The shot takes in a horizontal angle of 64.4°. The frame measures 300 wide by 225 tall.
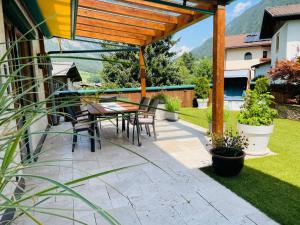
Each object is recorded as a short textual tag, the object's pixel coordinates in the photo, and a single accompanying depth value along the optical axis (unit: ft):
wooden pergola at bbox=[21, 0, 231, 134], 12.62
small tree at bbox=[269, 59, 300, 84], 27.37
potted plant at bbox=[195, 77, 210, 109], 36.70
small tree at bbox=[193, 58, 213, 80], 112.58
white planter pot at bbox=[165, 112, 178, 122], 24.76
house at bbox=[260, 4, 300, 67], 40.32
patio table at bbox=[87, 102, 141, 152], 14.21
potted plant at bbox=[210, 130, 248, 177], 10.31
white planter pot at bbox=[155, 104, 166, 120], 25.89
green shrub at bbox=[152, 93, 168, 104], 26.40
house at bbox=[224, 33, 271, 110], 68.95
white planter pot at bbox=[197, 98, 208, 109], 36.65
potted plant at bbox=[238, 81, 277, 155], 12.92
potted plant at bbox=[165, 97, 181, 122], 24.44
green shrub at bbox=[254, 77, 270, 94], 29.03
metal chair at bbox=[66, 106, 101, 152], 14.03
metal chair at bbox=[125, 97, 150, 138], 19.26
